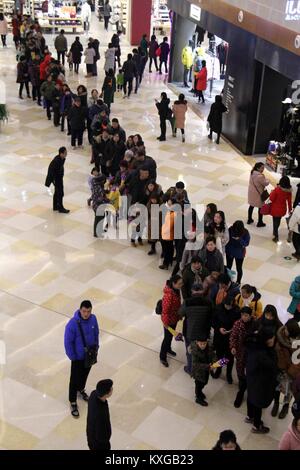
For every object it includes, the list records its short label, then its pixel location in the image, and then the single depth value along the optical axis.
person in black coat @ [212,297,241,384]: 6.63
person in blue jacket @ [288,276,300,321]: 7.45
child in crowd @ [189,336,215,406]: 6.32
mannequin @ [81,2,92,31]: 29.35
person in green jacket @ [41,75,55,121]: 15.92
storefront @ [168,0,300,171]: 13.68
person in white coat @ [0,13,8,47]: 24.70
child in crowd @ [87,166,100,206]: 10.23
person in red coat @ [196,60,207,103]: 18.18
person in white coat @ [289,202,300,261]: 9.36
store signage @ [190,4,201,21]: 17.41
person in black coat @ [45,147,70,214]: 10.73
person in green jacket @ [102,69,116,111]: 16.56
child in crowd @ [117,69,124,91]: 19.16
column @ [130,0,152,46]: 27.44
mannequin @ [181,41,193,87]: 19.62
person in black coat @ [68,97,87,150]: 14.09
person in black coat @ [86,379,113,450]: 5.11
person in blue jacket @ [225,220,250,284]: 8.45
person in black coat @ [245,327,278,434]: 5.96
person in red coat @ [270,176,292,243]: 9.99
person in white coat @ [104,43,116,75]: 19.88
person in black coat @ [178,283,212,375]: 6.67
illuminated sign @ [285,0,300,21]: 10.78
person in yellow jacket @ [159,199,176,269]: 8.95
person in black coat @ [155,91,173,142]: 14.98
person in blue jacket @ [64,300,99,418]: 6.14
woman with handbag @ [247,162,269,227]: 10.33
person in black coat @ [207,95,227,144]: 14.86
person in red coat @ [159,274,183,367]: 6.85
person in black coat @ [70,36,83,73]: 21.45
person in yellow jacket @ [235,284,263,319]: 6.70
